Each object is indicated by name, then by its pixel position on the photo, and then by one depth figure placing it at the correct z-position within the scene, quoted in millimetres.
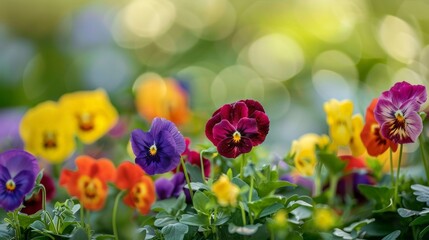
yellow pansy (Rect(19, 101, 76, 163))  1191
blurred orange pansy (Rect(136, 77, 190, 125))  1396
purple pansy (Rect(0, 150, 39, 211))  896
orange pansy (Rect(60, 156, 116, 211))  1027
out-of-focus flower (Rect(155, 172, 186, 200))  985
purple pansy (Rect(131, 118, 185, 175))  900
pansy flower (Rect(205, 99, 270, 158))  891
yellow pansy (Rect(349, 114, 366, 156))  1015
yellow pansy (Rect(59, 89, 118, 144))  1226
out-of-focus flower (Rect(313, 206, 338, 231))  801
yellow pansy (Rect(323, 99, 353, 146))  1001
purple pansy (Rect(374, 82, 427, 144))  898
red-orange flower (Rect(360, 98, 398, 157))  960
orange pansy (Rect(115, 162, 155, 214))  999
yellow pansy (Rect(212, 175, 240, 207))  812
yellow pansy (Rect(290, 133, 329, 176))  1059
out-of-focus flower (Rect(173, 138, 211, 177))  991
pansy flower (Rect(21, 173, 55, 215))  986
